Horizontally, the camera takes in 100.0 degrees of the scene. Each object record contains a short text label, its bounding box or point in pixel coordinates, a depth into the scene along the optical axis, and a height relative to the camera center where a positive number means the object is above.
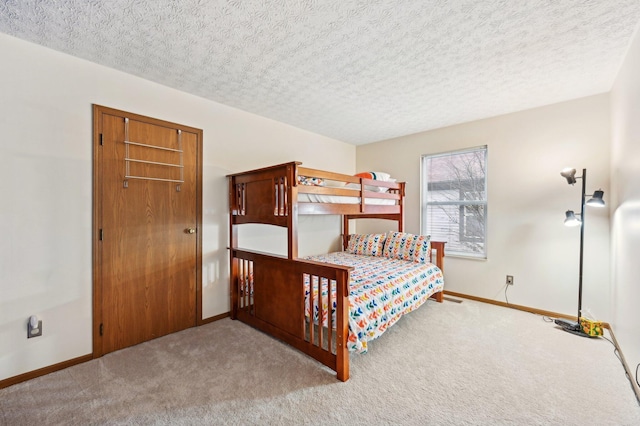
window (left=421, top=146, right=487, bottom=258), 3.58 +0.15
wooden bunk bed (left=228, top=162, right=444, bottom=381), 2.02 -0.51
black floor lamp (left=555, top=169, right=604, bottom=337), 2.63 -0.10
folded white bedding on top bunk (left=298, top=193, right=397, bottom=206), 2.48 +0.11
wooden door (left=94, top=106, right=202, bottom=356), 2.23 -0.19
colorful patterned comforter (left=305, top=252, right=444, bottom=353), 2.04 -0.76
